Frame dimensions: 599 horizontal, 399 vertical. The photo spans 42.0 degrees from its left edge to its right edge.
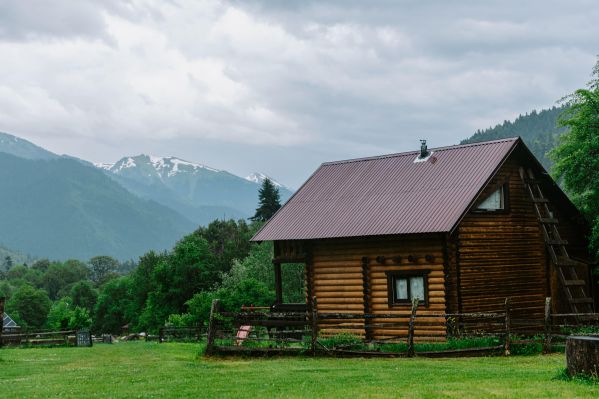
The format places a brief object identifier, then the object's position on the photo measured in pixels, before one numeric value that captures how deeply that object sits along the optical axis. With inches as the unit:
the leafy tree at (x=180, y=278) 3080.7
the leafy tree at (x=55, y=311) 4827.5
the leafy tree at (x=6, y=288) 7188.0
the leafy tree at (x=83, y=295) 5874.0
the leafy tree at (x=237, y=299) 2332.7
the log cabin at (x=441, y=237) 1207.6
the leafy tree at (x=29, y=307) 5541.3
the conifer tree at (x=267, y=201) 3493.1
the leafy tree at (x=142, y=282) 3784.5
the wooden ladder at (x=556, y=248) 1304.1
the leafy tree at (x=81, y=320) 2920.8
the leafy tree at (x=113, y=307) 4500.0
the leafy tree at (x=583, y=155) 1378.0
